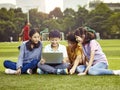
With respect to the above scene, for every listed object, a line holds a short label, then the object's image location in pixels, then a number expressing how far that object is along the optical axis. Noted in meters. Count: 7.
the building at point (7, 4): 108.73
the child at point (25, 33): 16.69
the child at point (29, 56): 7.56
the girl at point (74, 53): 7.45
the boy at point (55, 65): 7.43
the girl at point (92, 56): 7.29
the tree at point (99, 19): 68.75
